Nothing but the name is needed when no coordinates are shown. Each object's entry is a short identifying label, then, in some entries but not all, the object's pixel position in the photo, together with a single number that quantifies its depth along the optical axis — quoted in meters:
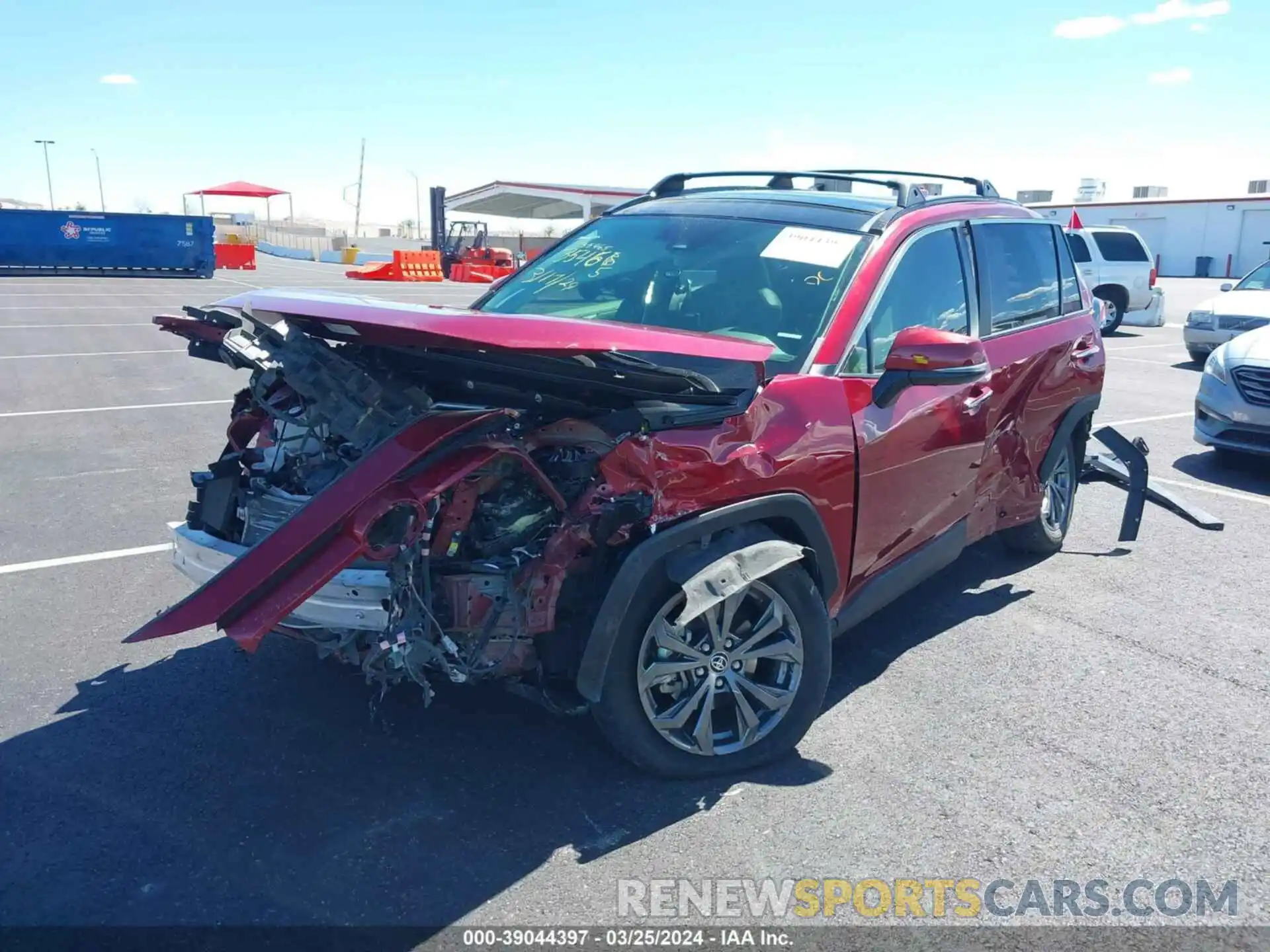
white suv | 19.20
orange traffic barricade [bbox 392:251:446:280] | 37.19
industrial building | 45.91
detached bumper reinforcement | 5.76
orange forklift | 37.81
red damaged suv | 2.96
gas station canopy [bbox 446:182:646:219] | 49.78
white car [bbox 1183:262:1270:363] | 13.30
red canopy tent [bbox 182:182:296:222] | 57.56
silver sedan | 7.80
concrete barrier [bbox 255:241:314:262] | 52.53
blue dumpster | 31.11
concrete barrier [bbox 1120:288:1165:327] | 19.50
